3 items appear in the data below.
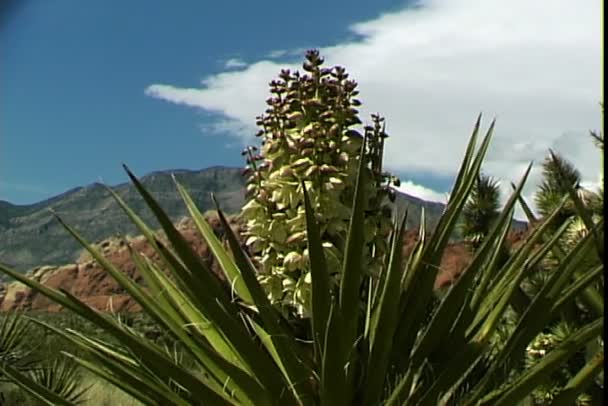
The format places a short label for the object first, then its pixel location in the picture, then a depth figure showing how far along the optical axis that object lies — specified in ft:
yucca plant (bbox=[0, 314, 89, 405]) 22.90
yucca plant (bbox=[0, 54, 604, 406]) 9.90
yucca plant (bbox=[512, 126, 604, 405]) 10.93
